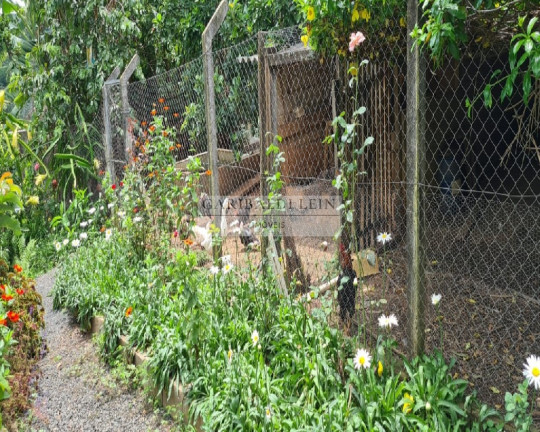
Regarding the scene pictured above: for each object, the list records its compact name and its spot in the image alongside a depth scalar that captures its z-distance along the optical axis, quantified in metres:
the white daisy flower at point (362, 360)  2.68
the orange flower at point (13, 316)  3.71
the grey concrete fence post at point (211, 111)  4.49
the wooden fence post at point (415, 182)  2.61
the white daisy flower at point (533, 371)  2.17
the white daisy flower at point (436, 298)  2.59
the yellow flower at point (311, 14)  3.22
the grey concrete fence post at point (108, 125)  7.10
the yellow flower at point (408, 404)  2.50
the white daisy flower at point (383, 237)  2.95
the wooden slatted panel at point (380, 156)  3.77
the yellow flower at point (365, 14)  3.04
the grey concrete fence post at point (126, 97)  6.45
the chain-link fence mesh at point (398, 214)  3.34
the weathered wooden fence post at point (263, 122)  3.93
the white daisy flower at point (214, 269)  3.79
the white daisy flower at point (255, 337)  3.19
